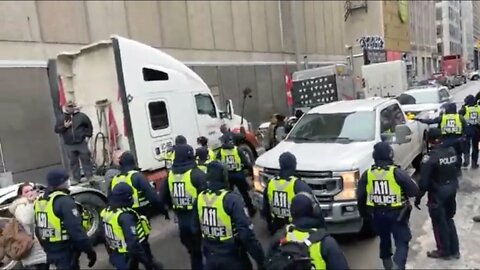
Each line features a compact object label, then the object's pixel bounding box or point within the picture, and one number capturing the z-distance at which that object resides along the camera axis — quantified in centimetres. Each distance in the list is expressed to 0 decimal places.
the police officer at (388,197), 446
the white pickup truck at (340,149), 577
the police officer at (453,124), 741
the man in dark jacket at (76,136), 823
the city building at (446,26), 7977
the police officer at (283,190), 472
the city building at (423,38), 6164
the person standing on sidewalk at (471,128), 975
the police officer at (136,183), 512
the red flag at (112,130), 842
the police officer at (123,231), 425
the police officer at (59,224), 443
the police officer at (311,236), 288
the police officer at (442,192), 507
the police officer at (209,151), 737
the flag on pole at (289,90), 1897
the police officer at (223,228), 378
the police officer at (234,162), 755
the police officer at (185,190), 506
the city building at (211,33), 1165
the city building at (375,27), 4481
